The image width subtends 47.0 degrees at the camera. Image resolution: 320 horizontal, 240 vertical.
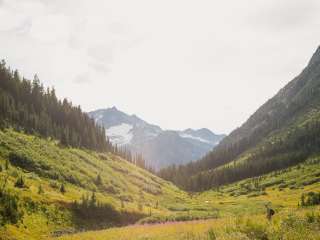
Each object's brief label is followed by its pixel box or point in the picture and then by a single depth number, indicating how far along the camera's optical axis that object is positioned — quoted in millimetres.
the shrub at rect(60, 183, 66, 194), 72750
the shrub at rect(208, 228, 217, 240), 16475
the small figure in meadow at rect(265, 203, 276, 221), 21997
